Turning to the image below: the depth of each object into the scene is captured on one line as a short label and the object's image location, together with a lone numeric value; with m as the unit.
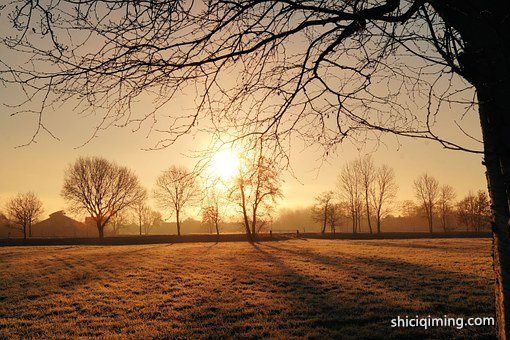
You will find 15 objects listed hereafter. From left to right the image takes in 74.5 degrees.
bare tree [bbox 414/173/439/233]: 64.06
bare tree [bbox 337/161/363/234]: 60.69
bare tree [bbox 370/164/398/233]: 59.14
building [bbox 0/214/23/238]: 70.03
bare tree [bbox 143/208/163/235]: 97.78
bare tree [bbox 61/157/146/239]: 50.44
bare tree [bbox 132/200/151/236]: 77.19
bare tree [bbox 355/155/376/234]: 59.62
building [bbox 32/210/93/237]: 78.62
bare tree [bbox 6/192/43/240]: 59.87
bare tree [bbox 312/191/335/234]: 65.88
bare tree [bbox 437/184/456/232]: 65.62
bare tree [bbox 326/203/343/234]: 65.94
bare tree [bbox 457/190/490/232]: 58.33
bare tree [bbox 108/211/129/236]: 57.91
